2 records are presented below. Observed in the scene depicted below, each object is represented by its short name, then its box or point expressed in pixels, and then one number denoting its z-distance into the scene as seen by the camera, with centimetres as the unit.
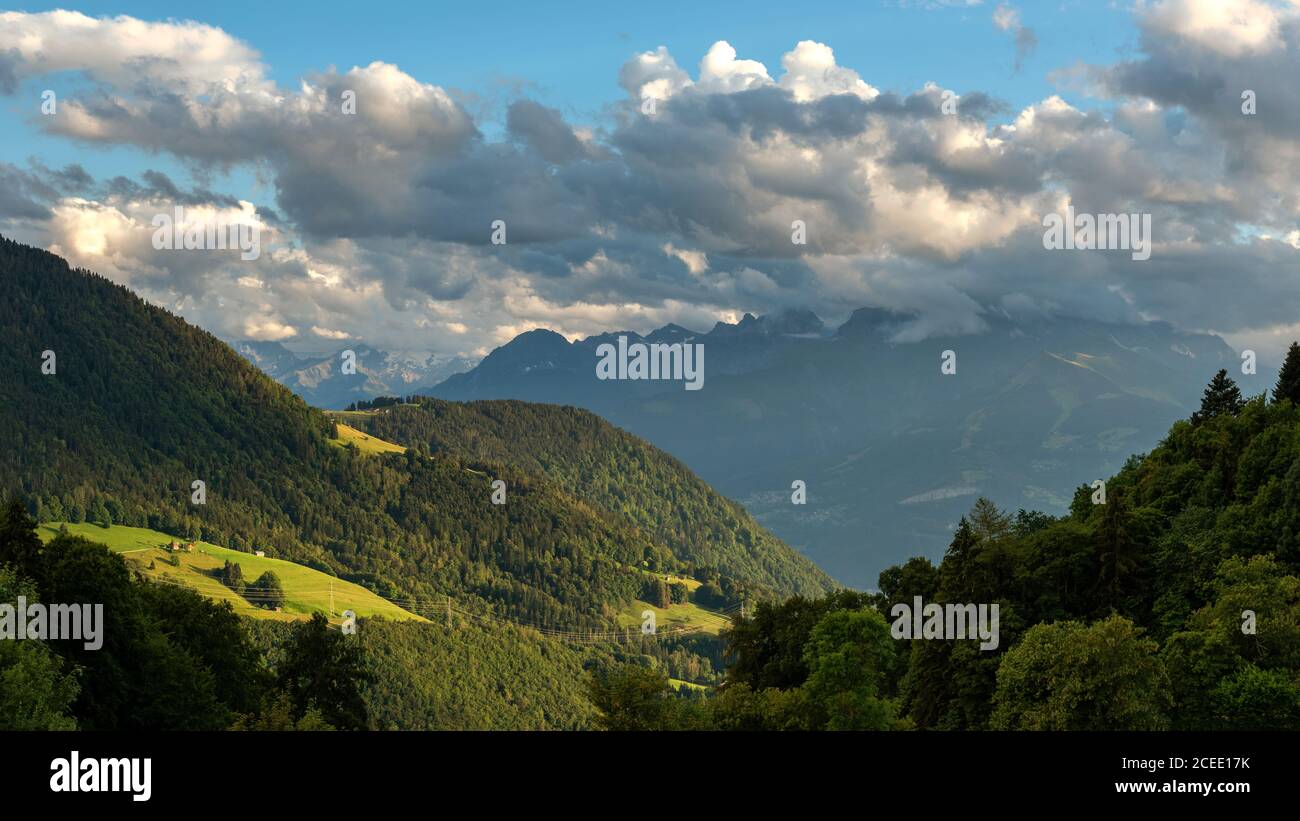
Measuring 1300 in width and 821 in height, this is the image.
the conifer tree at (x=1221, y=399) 13038
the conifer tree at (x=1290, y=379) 11438
